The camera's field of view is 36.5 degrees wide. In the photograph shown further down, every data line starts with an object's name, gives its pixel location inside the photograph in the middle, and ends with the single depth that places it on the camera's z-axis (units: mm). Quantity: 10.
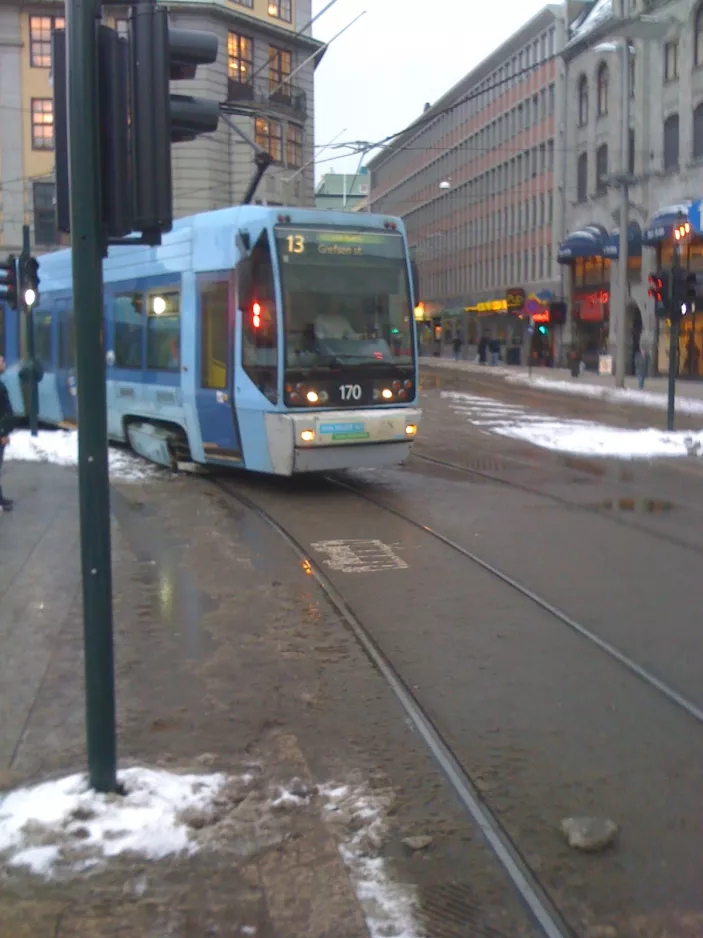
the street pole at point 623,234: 33719
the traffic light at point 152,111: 4039
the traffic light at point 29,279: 16828
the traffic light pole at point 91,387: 4020
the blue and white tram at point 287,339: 11602
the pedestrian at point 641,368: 36625
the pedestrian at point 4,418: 11641
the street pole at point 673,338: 20281
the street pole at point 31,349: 17000
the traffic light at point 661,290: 20562
